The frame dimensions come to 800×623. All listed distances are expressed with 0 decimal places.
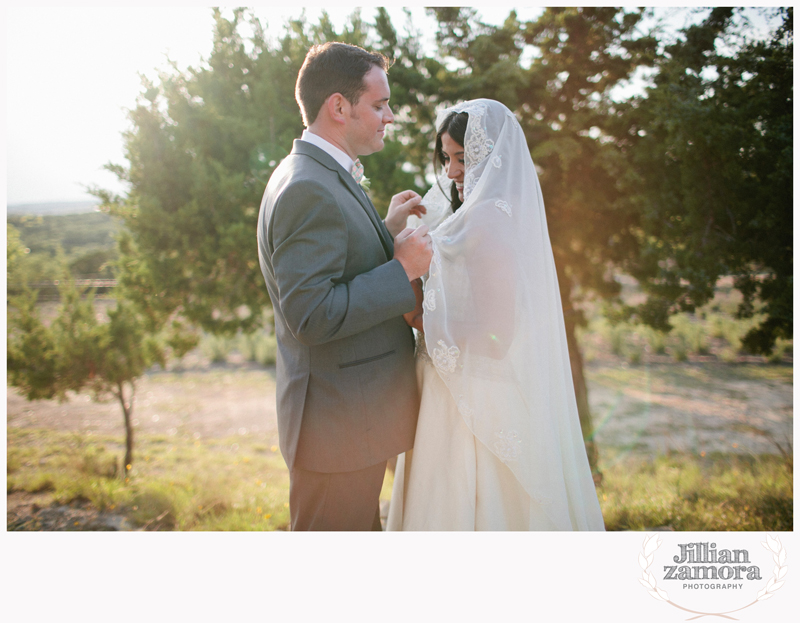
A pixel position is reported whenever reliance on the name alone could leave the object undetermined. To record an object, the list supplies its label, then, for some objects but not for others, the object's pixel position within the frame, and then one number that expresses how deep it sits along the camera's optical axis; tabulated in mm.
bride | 1646
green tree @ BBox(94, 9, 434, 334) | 3393
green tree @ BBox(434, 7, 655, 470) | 3584
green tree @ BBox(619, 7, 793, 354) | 3021
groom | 1397
